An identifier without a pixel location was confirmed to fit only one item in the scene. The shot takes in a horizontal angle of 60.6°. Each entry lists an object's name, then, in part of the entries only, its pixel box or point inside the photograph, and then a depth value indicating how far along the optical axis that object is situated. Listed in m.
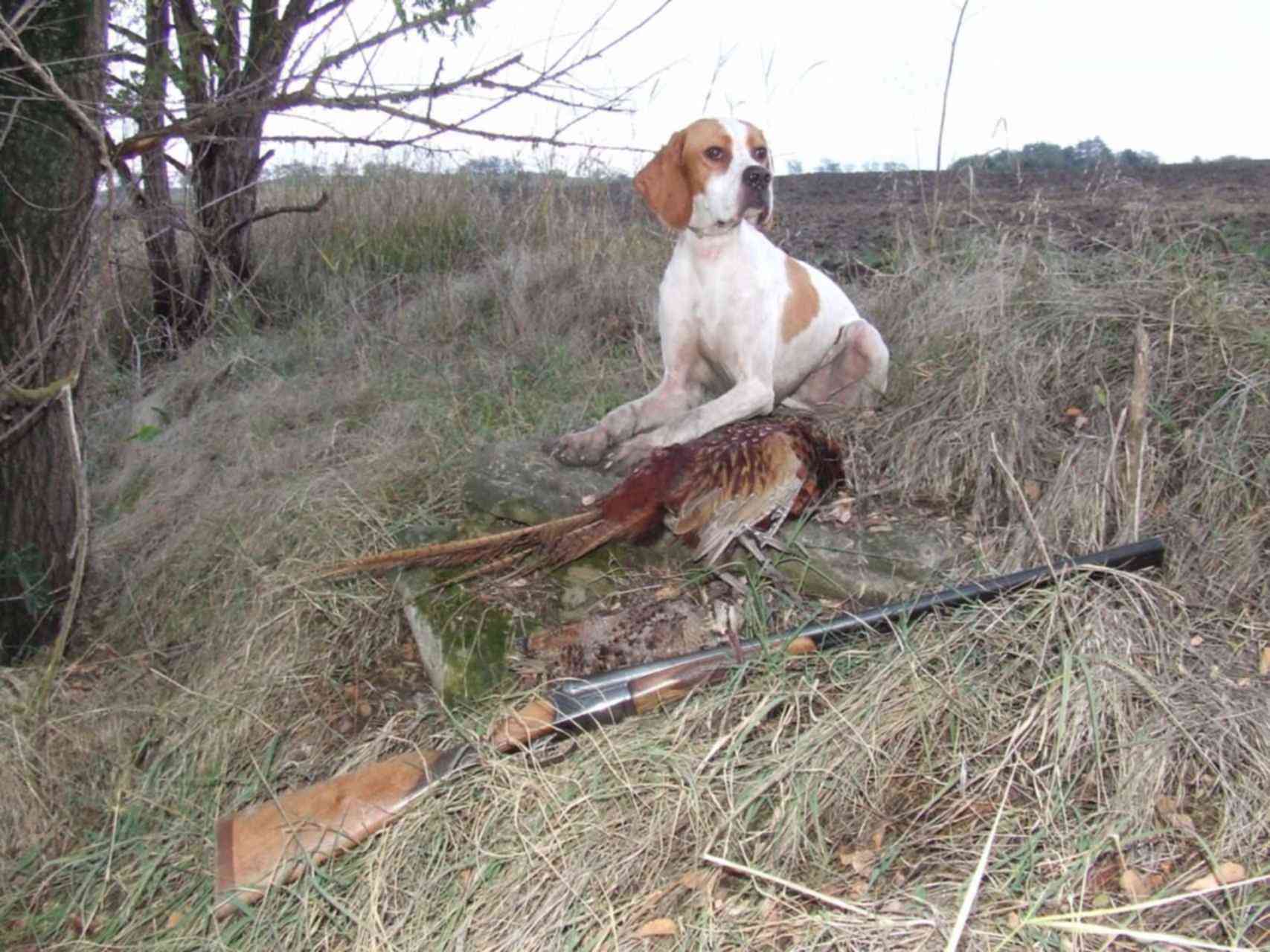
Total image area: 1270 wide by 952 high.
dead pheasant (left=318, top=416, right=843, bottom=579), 2.81
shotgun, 2.30
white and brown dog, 3.23
